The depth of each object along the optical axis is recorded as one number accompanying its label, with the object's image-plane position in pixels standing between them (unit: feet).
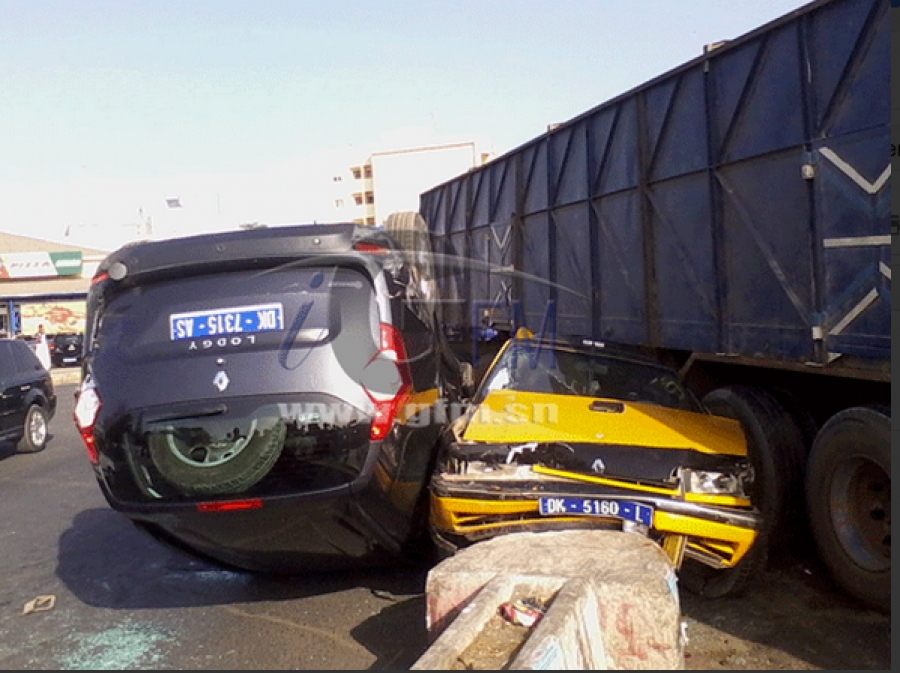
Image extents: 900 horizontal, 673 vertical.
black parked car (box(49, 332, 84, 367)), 99.81
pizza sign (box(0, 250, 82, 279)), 140.87
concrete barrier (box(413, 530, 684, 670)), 9.96
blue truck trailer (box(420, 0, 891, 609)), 14.69
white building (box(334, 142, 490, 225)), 205.61
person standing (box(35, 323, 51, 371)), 68.42
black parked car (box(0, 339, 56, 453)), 36.29
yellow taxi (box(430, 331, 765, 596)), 14.34
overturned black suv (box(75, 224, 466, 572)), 13.61
